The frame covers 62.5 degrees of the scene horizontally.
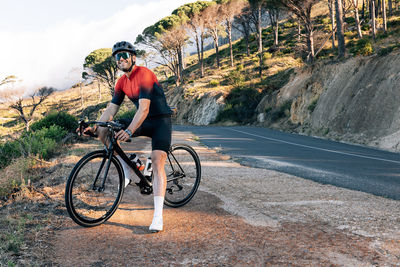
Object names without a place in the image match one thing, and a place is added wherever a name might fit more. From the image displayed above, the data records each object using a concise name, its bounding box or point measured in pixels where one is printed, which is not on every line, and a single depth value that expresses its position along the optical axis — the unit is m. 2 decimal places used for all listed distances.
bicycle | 3.45
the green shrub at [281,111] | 25.16
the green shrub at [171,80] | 66.42
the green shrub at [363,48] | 19.06
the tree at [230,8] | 49.84
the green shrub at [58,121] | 15.98
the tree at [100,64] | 53.34
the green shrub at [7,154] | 9.44
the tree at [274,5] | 29.56
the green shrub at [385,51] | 16.98
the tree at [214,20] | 50.00
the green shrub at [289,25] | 63.70
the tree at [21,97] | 33.56
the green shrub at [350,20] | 47.91
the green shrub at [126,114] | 24.77
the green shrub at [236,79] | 37.34
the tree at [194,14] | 49.94
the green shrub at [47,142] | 9.71
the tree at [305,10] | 27.81
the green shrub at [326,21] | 53.41
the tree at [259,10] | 41.10
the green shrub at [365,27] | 39.73
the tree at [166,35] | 48.88
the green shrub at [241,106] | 32.34
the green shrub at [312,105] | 21.50
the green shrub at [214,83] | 45.28
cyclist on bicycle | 3.54
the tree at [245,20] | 51.77
